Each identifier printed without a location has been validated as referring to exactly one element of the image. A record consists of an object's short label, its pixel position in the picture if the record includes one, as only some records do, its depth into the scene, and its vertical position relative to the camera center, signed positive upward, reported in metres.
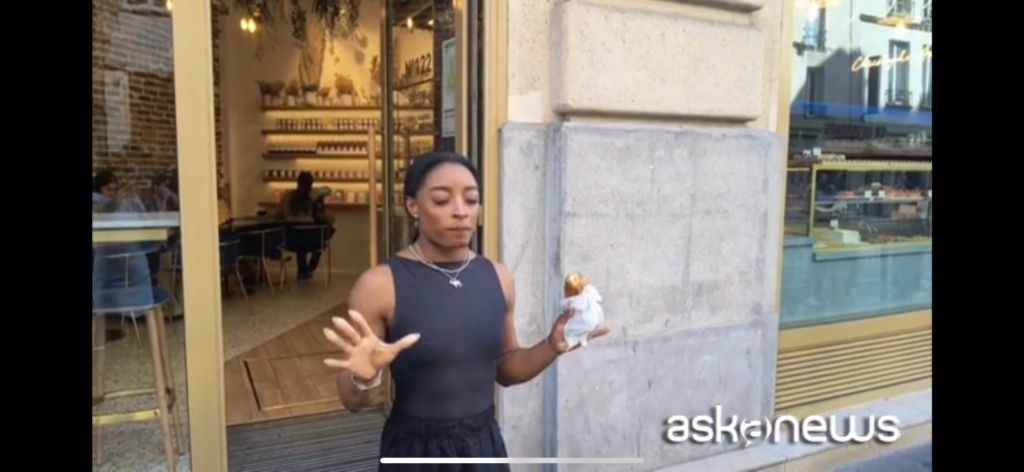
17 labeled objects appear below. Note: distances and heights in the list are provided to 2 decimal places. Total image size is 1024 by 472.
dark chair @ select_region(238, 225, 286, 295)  7.80 -0.72
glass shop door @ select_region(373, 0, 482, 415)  2.84 +0.48
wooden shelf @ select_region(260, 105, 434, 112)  10.06 +1.21
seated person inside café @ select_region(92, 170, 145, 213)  2.40 -0.04
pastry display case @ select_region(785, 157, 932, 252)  3.91 -0.09
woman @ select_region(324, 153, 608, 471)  1.67 -0.35
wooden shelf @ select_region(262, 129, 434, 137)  10.10 +0.84
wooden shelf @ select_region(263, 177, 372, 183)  10.12 +0.10
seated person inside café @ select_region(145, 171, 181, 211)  2.29 -0.02
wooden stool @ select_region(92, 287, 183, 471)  2.50 -0.71
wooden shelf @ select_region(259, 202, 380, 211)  9.84 -0.28
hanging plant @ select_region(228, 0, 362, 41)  7.68 +2.21
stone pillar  2.83 -0.08
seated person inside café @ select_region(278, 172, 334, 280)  8.54 -0.43
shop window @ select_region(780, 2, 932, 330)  3.86 +0.04
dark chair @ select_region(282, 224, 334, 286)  8.48 -0.66
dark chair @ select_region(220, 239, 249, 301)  6.58 -0.78
